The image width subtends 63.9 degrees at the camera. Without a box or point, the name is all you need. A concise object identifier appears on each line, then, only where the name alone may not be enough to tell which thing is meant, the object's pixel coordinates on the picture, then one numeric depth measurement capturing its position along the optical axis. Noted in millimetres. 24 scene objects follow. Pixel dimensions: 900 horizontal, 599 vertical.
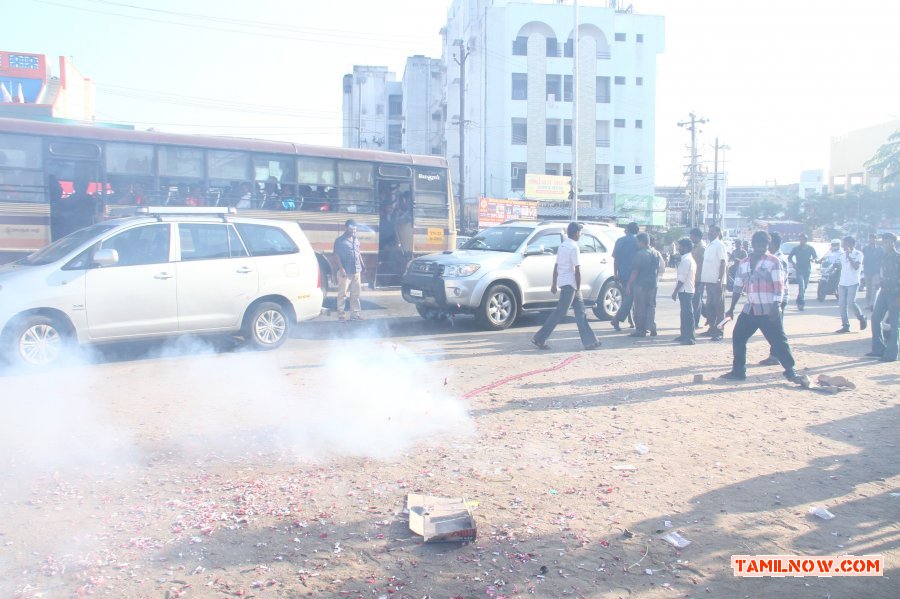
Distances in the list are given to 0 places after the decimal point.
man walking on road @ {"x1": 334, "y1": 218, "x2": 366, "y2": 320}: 13750
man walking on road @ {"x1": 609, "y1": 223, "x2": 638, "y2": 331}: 12356
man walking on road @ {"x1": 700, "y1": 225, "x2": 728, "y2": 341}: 11586
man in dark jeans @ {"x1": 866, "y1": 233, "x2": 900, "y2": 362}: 9695
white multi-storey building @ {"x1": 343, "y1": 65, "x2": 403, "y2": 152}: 70625
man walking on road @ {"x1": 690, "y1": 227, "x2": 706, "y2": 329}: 12008
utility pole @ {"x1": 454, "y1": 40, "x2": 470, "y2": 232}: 39281
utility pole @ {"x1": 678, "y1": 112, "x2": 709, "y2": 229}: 53688
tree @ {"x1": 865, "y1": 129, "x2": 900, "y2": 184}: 28031
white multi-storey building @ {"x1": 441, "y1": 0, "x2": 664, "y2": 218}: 50969
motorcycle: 19812
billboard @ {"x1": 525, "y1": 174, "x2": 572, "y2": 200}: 46044
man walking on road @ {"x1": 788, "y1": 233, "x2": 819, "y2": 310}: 17312
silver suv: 12242
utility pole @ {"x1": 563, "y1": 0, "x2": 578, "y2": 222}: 33250
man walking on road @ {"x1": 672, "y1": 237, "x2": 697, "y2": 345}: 11031
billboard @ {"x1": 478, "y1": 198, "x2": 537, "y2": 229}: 40188
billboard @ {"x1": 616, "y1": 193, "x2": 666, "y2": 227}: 50031
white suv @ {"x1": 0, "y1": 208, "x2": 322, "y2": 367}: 8523
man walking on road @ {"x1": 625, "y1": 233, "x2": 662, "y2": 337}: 11656
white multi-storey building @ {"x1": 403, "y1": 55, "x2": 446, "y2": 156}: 61594
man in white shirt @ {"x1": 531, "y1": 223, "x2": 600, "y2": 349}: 10430
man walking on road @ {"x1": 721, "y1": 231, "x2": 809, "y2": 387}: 8344
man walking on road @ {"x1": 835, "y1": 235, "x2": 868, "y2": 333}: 12875
